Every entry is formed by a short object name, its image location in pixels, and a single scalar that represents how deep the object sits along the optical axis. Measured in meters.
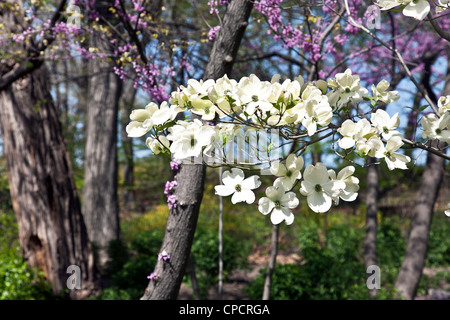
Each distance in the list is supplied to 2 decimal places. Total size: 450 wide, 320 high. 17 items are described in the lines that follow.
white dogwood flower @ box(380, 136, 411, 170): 1.24
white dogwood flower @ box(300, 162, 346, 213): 1.20
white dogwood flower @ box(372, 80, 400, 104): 1.49
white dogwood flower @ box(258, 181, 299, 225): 1.24
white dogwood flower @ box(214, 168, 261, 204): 1.26
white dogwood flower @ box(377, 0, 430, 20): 1.25
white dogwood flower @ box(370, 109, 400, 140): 1.28
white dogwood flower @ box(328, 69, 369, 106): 1.41
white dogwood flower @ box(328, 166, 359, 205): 1.25
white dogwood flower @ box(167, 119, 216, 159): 1.18
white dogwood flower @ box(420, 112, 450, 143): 1.33
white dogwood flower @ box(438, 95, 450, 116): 1.37
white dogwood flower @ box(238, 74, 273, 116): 1.21
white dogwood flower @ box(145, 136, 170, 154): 1.36
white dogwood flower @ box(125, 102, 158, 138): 1.28
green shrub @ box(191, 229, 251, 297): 5.28
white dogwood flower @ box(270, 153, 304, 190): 1.24
